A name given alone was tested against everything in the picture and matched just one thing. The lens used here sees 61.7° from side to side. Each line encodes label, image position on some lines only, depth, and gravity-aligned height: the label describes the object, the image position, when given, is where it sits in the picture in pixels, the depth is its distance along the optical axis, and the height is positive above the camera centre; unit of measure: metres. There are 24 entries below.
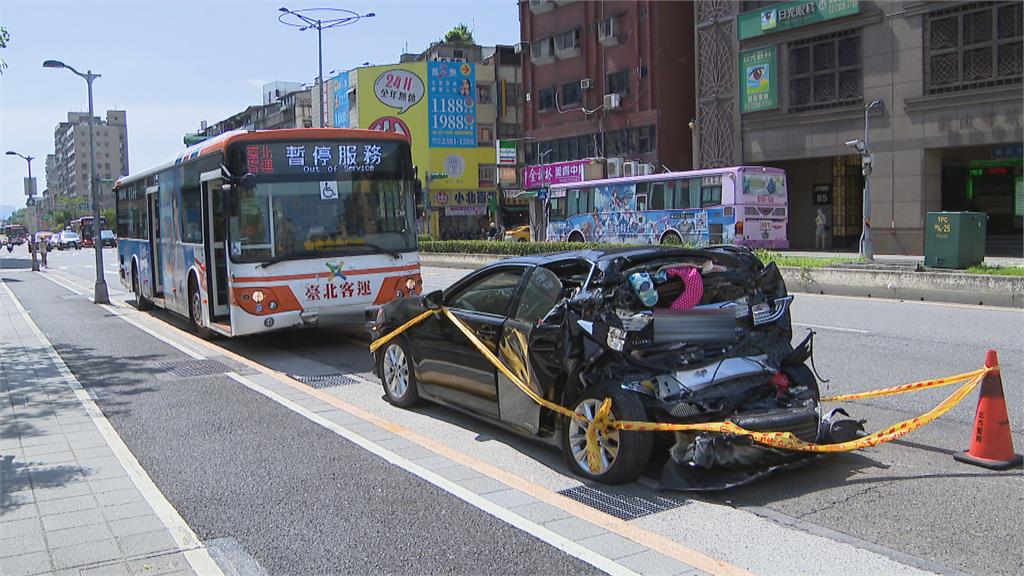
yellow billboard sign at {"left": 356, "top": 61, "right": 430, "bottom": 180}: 62.31 +9.65
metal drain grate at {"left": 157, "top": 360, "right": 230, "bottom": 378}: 10.31 -1.62
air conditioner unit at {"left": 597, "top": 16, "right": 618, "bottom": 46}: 43.47 +9.99
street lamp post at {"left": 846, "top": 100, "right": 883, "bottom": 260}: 22.22 +0.51
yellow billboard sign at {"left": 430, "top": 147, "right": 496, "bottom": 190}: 63.09 +4.97
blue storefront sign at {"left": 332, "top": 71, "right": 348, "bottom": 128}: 66.56 +10.56
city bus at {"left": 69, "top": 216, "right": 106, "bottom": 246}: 57.56 +0.89
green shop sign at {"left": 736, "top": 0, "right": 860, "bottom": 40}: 31.28 +7.96
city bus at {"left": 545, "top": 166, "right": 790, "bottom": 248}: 28.64 +0.64
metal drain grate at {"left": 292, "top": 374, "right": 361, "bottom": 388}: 9.44 -1.64
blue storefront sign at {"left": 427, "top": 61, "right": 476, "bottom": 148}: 62.62 +9.43
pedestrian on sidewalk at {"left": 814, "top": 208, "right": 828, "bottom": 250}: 34.50 -0.31
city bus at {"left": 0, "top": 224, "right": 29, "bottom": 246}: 100.43 +1.05
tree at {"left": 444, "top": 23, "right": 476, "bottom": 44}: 87.15 +20.16
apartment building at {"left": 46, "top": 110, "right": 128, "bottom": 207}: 148.00 +15.88
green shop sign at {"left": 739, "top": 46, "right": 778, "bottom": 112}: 34.12 +5.87
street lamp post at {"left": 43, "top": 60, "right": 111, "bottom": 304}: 20.58 +0.62
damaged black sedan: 5.47 -0.90
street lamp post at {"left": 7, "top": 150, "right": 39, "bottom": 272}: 40.03 -0.83
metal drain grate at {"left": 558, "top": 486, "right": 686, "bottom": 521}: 5.11 -1.69
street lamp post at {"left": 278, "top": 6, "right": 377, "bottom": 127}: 35.88 +9.21
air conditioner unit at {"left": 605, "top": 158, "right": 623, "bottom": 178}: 42.19 +3.00
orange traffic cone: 5.65 -1.40
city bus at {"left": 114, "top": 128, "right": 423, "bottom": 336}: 10.84 +0.10
